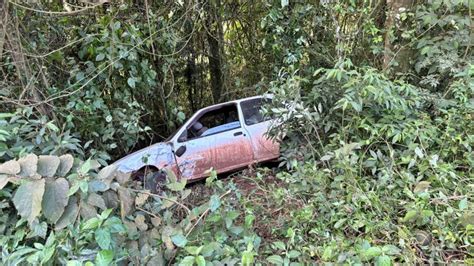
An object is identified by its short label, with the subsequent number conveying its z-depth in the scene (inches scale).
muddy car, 205.2
